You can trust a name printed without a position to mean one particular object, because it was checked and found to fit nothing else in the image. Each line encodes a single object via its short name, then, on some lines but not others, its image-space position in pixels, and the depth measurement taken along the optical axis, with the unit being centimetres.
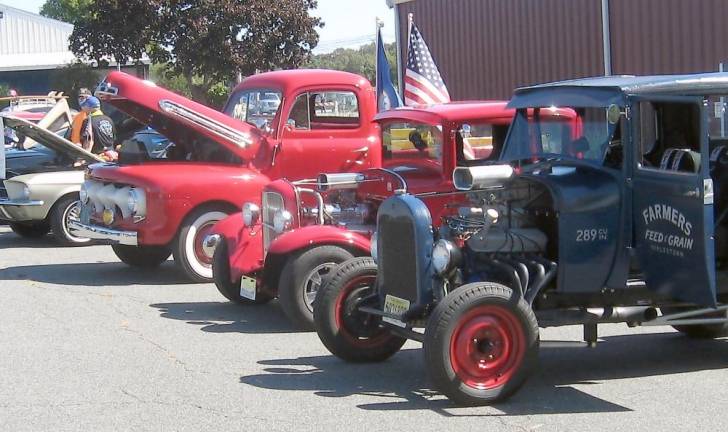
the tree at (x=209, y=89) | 3056
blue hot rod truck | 582
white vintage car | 1288
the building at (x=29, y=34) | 5519
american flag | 1485
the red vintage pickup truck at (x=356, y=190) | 870
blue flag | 1452
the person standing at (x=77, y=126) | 1479
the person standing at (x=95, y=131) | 1479
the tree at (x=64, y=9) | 6075
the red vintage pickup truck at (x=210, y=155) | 1043
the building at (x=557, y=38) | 1752
